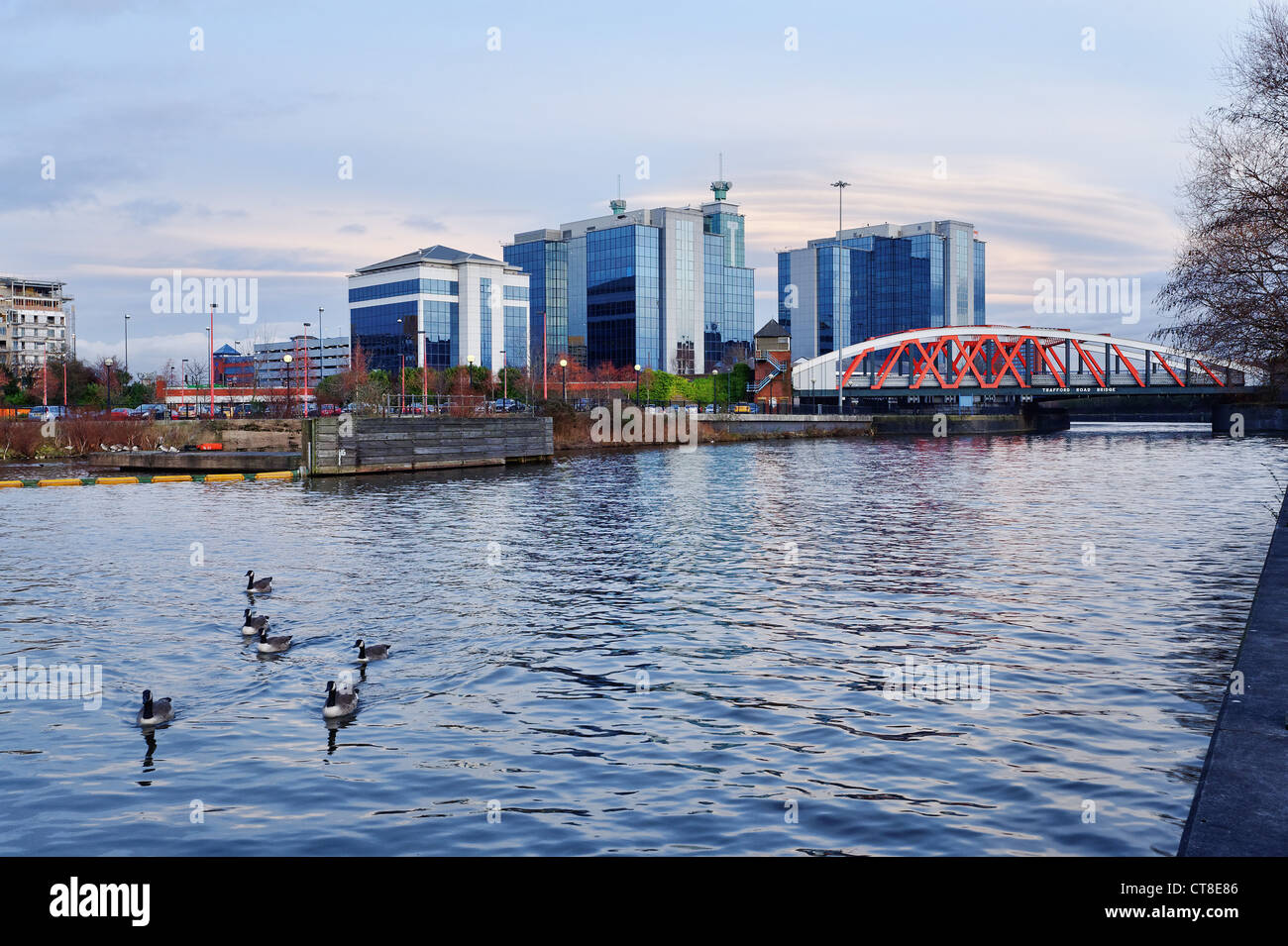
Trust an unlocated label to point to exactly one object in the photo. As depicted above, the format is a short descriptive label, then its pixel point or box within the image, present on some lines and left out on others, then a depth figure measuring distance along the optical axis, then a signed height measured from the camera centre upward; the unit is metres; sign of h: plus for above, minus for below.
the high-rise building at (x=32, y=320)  176.50 +18.89
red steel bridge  136.00 +7.91
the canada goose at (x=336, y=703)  13.01 -3.15
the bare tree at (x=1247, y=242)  27.25 +4.63
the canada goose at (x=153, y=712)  12.76 -3.17
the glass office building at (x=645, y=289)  172.38 +22.56
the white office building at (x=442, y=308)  147.75 +16.75
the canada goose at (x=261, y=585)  20.91 -2.82
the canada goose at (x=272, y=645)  16.14 -3.05
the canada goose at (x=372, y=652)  15.58 -3.06
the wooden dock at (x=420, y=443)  53.31 -0.54
